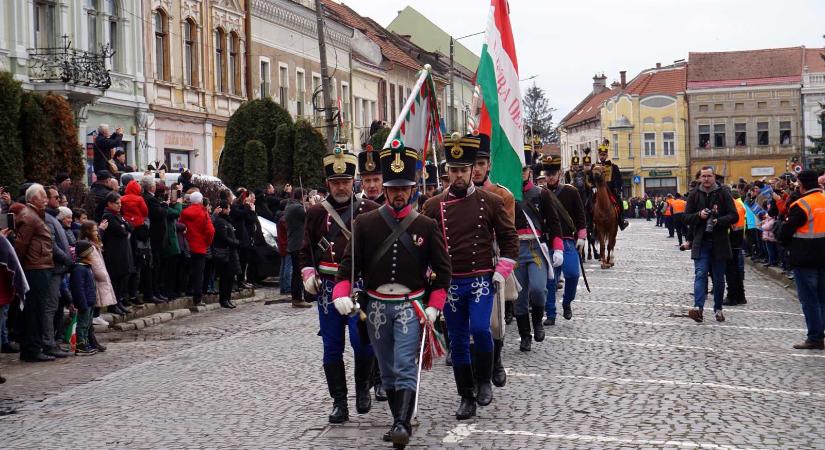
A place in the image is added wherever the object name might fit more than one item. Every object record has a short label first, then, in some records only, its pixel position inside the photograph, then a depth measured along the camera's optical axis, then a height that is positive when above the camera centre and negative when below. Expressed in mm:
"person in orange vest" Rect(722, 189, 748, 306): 16922 -969
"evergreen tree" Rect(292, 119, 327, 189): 31375 +1572
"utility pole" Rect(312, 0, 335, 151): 29094 +3241
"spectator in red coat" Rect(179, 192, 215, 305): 18312 -242
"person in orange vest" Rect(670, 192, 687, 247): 36422 -70
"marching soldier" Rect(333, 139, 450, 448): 8148 -391
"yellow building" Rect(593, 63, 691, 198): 93562 +5396
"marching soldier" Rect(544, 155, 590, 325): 14758 -268
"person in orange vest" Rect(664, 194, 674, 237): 44650 -351
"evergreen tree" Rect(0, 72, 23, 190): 20844 +1497
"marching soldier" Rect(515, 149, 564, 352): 12586 -496
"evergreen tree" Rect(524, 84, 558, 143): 133875 +11468
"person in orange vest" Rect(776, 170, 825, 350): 12703 -545
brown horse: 25438 -219
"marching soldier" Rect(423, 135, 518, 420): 9227 -349
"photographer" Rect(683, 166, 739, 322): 14914 -311
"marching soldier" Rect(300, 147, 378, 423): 9039 -391
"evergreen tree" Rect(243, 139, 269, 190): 31781 +1342
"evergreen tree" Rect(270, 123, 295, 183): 32156 +1682
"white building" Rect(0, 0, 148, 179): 27984 +4078
